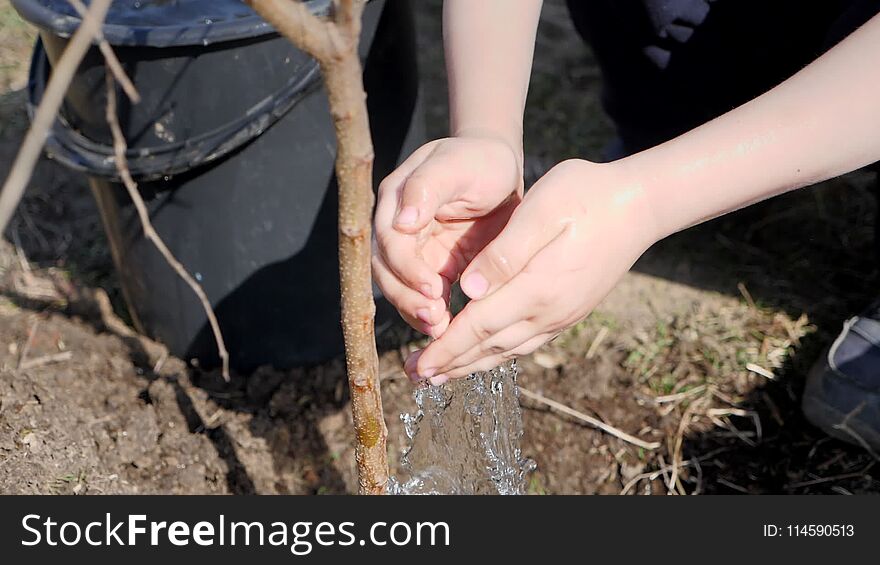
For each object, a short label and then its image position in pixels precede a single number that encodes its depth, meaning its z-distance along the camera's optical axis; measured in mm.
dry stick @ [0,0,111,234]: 481
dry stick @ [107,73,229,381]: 674
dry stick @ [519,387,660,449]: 1538
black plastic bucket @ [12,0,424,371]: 1275
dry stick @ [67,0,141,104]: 572
